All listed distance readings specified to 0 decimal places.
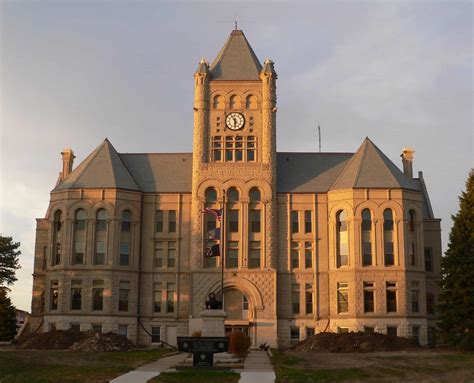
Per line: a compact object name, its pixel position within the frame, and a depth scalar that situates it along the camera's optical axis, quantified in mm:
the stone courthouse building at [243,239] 57312
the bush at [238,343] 41469
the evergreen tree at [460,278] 46812
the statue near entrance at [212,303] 40781
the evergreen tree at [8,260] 64062
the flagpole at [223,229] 55375
